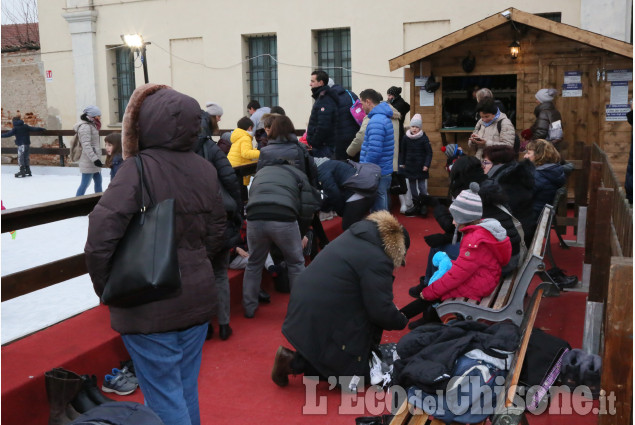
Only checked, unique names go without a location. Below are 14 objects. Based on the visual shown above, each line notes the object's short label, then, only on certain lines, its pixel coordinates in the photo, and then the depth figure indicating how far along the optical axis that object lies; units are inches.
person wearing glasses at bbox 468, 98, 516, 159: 339.9
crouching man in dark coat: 169.3
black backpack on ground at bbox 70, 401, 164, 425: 76.4
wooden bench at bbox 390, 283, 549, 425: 121.1
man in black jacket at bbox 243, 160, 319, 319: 220.2
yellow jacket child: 350.6
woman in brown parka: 119.2
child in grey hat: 188.9
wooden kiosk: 387.0
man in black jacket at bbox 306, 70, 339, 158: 343.3
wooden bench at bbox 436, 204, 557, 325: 180.7
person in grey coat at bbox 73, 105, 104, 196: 464.8
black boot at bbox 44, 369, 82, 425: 155.7
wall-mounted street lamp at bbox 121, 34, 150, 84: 703.4
